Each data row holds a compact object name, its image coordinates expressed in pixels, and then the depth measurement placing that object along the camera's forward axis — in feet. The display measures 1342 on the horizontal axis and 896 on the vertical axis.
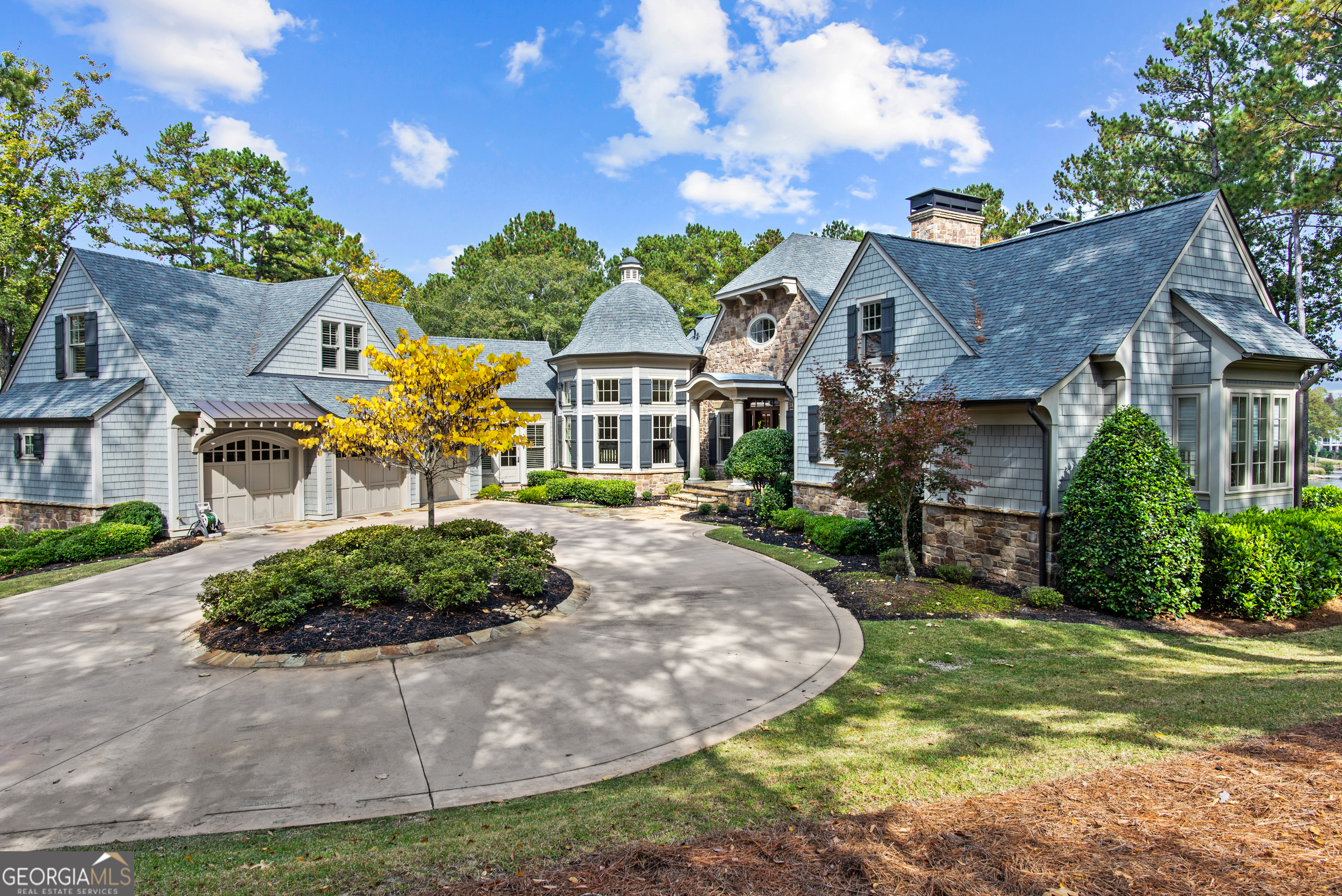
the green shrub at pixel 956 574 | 39.17
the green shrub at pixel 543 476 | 83.82
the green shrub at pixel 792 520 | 57.47
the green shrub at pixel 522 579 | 33.42
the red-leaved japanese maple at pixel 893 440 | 36.40
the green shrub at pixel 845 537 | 48.16
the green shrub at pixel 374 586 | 30.45
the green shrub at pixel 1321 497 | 48.21
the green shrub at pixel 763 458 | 67.10
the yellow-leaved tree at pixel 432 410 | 40.40
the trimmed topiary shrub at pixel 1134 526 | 32.83
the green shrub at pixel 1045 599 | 34.71
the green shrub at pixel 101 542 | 47.91
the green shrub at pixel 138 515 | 52.90
